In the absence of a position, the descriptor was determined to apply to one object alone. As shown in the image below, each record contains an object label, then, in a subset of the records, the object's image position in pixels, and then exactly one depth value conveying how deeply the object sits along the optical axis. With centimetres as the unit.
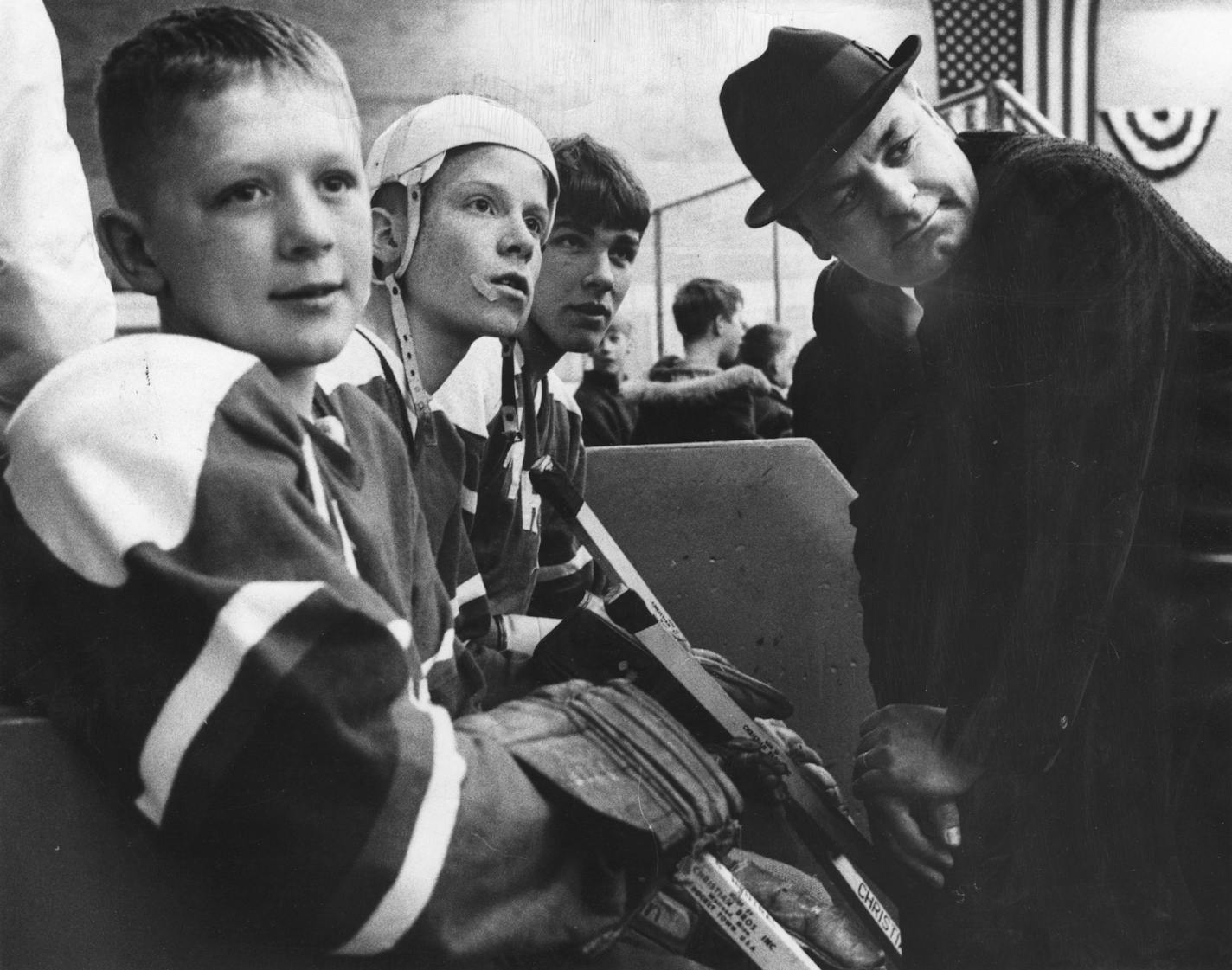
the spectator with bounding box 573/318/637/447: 200
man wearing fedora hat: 132
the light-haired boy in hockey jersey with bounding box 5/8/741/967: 70
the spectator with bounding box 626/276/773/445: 179
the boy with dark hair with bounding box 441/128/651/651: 149
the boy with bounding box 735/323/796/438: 182
